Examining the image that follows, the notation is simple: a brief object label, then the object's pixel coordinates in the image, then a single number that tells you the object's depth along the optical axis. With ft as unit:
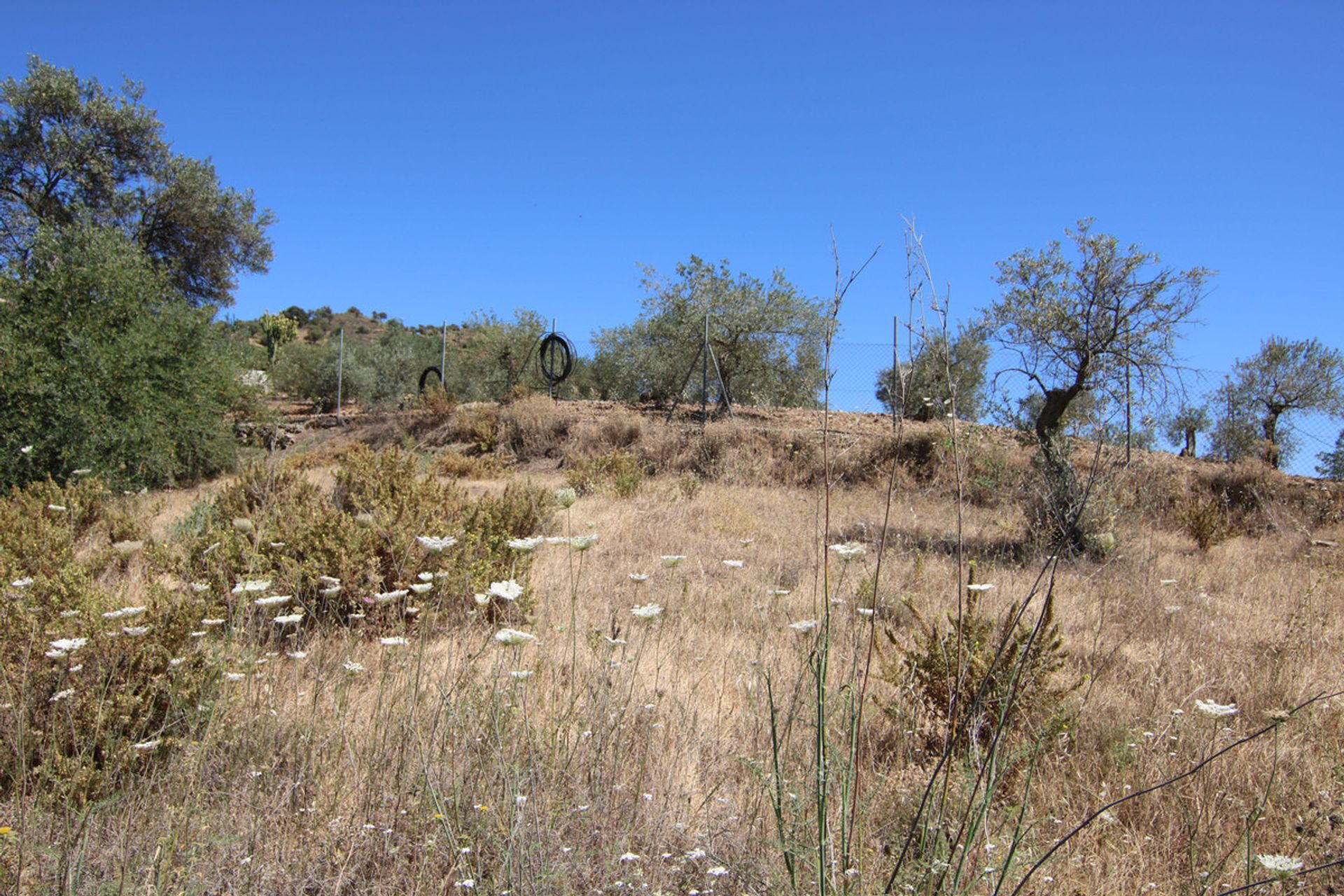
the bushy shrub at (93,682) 7.06
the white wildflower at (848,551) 6.68
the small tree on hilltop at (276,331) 109.09
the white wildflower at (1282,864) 4.42
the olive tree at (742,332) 48.14
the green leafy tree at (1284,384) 53.72
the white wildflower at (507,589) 6.59
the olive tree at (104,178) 51.11
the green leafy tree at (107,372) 27.63
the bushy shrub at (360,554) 11.82
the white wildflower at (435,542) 7.45
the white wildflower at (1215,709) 6.00
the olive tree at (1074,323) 21.91
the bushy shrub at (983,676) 8.35
